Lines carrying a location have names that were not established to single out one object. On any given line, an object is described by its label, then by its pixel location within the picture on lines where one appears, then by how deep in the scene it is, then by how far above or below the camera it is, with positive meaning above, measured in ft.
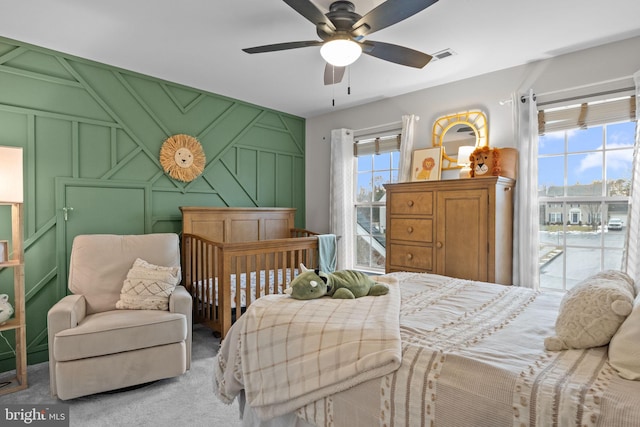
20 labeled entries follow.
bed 2.96 -1.59
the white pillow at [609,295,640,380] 3.05 -1.27
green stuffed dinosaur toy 5.50 -1.26
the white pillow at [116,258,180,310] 8.55 -1.99
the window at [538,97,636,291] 8.95 +0.57
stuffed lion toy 9.86 +1.39
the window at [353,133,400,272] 13.69 +0.60
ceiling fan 5.69 +3.34
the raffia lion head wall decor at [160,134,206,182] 11.43 +1.80
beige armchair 7.03 -2.59
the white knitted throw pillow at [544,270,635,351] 3.57 -1.14
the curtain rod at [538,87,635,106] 8.64 +3.06
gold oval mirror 10.97 +2.56
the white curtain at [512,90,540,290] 9.78 +0.24
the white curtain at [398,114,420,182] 12.39 +2.42
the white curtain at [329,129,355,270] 14.28 +0.75
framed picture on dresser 11.69 +1.61
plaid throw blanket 3.84 -1.69
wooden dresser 9.11 -0.50
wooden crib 9.53 -1.39
